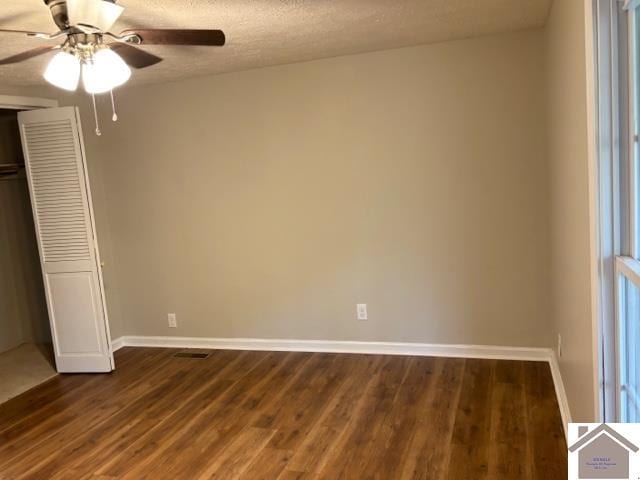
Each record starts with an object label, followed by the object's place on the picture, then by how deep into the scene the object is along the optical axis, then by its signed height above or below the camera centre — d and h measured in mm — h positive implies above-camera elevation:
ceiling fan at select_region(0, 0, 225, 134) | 2014 +686
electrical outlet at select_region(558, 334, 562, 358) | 3062 -1040
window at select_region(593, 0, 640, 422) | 1598 -126
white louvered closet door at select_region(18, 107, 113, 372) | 3988 -187
